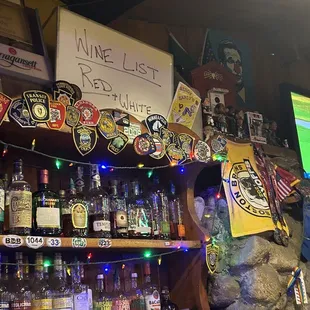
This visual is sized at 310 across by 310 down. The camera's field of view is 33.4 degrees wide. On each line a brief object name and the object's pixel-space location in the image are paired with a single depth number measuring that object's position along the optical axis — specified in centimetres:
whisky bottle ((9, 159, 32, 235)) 157
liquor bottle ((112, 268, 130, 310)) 186
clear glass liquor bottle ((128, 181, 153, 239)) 193
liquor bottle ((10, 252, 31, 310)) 156
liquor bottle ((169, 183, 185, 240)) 208
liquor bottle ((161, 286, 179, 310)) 205
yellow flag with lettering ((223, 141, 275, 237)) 246
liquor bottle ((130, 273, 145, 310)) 193
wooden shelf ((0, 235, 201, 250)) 147
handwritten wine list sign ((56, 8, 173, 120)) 193
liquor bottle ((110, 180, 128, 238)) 187
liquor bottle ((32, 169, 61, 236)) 162
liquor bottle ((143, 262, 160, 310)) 192
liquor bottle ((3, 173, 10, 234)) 160
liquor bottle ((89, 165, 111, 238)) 179
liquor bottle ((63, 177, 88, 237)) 172
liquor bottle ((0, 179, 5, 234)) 158
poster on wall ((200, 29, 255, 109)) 308
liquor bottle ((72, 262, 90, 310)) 168
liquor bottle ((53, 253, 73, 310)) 164
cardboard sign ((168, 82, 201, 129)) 232
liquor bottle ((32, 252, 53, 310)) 160
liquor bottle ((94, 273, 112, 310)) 182
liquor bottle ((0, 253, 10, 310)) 155
